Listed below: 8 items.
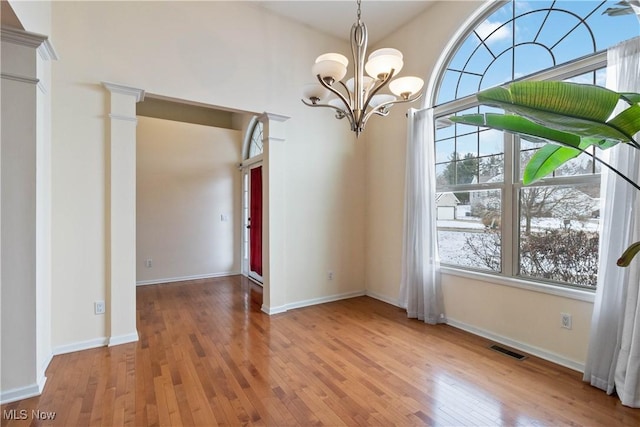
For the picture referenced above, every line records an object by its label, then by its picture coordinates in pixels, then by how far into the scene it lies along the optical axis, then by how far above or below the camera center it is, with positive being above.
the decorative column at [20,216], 2.07 -0.04
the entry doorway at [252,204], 5.36 +0.13
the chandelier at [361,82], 2.09 +0.98
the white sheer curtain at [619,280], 2.04 -0.49
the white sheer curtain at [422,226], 3.55 -0.18
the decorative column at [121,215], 2.92 -0.04
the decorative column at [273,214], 3.84 -0.04
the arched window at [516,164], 2.51 +0.50
